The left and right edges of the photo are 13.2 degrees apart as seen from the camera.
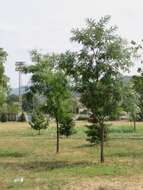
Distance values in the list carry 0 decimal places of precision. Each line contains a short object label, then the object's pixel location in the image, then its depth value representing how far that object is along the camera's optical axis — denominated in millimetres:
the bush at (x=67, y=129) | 43556
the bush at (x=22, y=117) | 106581
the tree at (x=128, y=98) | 23750
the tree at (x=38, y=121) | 52184
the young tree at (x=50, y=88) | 29766
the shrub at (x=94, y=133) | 35562
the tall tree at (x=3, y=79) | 29844
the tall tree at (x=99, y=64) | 23688
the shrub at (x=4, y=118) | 98394
